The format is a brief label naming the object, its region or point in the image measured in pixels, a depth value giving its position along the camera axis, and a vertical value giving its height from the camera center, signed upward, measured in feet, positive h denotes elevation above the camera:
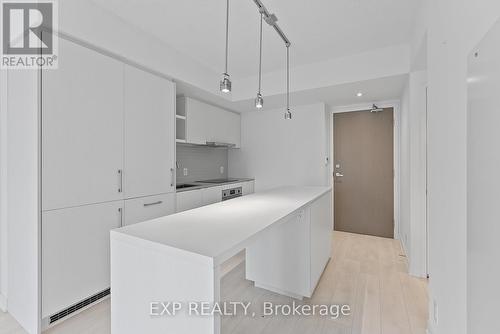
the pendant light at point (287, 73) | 8.85 +3.99
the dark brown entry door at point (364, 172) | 12.39 -0.30
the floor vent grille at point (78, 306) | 5.82 -3.72
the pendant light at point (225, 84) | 5.33 +1.85
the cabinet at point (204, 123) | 10.76 +2.19
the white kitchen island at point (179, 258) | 3.03 -1.27
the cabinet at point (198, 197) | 9.45 -1.34
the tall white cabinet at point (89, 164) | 5.66 +0.06
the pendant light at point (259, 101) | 6.79 +1.88
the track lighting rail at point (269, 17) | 5.30 +3.67
